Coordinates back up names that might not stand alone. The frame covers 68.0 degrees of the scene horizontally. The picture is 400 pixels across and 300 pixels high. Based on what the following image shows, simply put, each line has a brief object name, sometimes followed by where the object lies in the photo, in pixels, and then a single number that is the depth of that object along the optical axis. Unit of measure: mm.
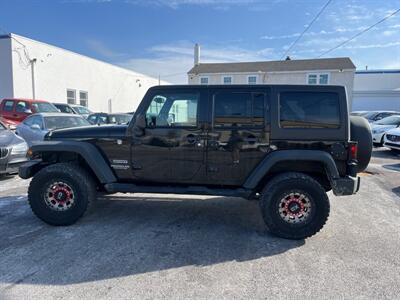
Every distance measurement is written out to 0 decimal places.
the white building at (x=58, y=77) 16703
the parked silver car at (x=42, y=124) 8422
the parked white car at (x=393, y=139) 10883
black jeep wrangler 3945
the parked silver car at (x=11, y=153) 6602
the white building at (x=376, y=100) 32500
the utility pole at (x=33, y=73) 17688
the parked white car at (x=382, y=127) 13023
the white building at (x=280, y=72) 26094
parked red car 11750
